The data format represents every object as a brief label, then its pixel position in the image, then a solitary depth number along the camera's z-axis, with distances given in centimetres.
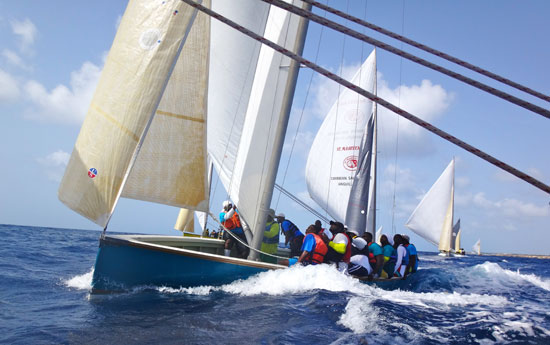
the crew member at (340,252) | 829
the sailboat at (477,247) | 6462
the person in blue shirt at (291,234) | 1025
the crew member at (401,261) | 1036
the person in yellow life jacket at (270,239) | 917
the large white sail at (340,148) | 1794
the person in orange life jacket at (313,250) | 788
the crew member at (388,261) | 991
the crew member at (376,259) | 925
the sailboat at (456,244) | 4017
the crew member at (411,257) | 1108
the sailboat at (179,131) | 679
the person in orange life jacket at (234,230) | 923
